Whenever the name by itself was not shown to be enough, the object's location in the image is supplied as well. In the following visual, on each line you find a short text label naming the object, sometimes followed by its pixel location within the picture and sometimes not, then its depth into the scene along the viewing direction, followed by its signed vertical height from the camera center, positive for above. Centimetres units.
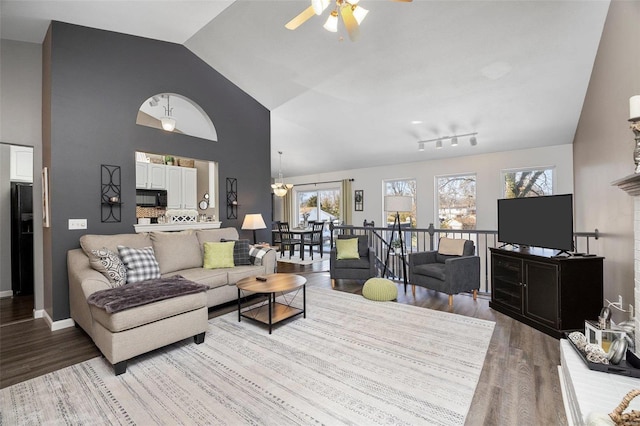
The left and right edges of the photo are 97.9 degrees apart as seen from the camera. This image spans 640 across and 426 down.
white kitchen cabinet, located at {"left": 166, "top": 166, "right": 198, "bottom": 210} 625 +62
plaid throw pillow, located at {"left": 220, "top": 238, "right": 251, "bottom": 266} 385 -55
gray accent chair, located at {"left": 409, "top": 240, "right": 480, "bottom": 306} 357 -82
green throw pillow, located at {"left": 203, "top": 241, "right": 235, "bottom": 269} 364 -56
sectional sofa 214 -79
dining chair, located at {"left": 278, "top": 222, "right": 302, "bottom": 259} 714 -71
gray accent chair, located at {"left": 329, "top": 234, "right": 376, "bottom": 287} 450 -91
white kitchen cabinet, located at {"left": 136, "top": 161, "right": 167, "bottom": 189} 579 +83
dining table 701 -49
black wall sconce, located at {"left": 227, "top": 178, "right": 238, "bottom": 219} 473 +27
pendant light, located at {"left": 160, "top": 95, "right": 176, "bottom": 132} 431 +142
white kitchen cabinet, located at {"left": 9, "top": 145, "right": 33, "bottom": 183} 407 +77
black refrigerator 399 -29
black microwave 610 +37
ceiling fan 207 +151
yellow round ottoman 372 -106
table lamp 469 -15
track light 497 +137
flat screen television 284 -13
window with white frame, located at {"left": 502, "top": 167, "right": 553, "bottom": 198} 552 +57
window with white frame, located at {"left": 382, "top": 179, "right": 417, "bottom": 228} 712 +56
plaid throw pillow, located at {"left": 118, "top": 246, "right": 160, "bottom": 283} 289 -53
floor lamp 421 +13
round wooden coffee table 283 -77
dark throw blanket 216 -66
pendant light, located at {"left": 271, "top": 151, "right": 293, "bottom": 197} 781 +71
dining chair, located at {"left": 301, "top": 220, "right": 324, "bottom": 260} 719 -69
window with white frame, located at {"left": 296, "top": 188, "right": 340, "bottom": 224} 903 +26
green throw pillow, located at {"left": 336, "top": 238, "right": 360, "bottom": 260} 461 -61
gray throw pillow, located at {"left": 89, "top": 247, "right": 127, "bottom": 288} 271 -50
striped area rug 168 -121
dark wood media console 265 -81
